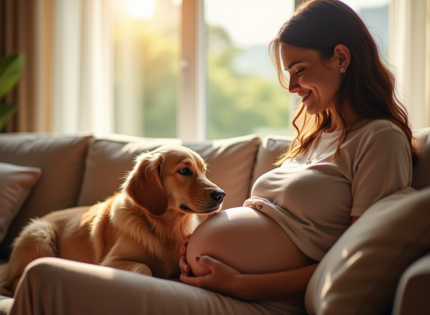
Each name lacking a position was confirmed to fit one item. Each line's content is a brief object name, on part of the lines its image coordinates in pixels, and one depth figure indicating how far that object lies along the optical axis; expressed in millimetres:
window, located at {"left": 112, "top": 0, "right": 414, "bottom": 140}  3273
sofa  993
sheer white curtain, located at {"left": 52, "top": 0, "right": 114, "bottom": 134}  3516
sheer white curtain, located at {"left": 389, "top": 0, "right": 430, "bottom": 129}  2514
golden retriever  1637
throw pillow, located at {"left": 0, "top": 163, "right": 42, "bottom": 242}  2242
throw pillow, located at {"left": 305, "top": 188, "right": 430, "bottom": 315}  991
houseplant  3158
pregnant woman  1130
